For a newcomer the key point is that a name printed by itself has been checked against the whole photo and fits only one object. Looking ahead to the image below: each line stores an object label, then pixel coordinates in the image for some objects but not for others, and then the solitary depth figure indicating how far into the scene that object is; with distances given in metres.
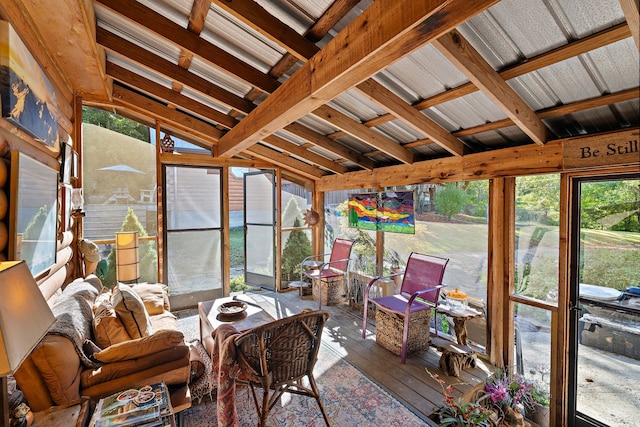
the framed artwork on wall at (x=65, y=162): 2.45
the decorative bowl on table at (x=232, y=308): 2.83
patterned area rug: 2.21
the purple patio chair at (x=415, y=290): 3.05
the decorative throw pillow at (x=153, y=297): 3.14
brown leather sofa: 1.47
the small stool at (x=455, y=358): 2.77
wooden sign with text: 1.86
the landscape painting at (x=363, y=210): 4.41
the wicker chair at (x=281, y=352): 1.78
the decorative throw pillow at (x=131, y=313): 2.10
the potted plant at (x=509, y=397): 2.41
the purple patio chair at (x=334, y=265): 4.54
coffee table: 2.72
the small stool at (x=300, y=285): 5.05
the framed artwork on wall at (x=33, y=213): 1.45
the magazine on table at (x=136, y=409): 1.37
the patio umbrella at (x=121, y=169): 3.94
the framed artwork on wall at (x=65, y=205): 2.48
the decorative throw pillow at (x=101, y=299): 2.36
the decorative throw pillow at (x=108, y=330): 2.01
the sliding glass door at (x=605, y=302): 2.11
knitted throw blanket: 1.66
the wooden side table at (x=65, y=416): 1.40
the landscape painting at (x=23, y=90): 1.34
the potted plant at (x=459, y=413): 2.16
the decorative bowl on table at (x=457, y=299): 3.25
